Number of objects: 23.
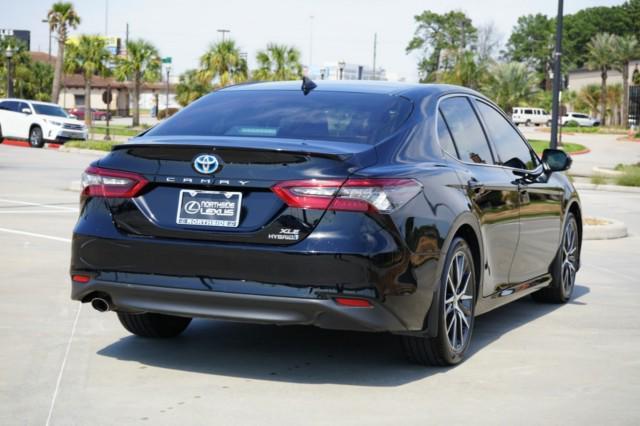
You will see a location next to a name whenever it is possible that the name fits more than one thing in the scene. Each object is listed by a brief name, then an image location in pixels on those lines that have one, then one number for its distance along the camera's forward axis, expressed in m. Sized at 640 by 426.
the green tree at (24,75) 96.81
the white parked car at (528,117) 101.94
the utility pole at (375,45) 144.19
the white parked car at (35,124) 39.97
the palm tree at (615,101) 101.31
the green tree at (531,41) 158.73
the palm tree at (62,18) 68.06
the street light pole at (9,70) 49.19
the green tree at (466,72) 82.69
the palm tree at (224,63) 82.38
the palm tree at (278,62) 81.31
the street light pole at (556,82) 25.03
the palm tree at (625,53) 102.40
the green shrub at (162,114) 90.12
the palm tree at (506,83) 91.94
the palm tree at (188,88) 100.37
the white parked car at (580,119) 101.25
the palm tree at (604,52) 106.44
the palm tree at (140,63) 89.06
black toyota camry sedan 5.73
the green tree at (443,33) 140.38
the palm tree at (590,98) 105.94
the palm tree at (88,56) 84.62
